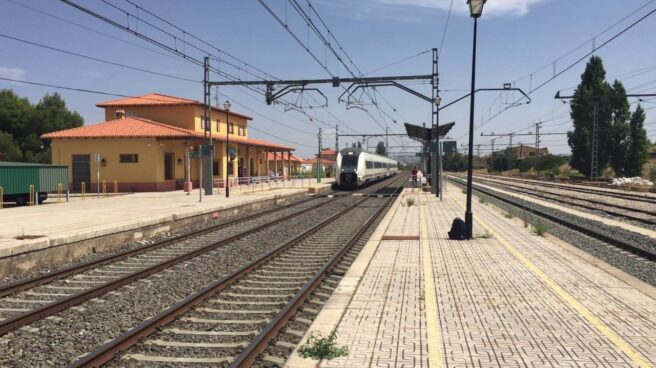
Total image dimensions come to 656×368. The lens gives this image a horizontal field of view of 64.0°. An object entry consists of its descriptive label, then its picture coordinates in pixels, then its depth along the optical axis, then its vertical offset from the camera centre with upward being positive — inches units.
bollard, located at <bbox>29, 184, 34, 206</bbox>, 880.9 -44.2
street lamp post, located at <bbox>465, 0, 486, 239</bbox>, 489.0 +18.3
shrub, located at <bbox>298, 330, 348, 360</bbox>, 181.6 -64.0
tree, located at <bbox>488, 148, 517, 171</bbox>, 4033.0 +57.1
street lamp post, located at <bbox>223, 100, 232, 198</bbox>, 1054.7 +127.6
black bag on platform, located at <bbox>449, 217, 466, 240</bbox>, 484.7 -57.4
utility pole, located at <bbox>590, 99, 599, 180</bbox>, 1713.8 +56.2
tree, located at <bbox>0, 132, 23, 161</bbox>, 1861.5 +76.0
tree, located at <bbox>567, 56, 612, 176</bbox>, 2142.0 +211.9
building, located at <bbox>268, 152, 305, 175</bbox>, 3050.2 +39.5
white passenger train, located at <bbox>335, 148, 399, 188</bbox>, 1550.2 +2.3
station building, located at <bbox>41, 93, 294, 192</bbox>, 1298.0 +53.7
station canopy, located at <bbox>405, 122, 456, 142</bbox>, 1116.3 +89.1
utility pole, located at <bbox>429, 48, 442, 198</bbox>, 989.3 +36.7
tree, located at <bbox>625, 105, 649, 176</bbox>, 2042.3 +69.1
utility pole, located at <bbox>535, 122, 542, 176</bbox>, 2770.4 +158.1
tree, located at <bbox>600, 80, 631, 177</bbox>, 2084.2 +126.0
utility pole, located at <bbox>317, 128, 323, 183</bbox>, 2140.6 -6.6
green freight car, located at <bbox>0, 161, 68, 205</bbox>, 863.1 -17.4
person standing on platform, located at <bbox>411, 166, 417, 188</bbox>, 1523.1 -27.6
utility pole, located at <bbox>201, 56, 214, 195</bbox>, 1011.3 +38.0
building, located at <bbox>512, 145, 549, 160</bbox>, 4918.8 +176.9
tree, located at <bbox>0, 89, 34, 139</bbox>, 1978.3 +206.6
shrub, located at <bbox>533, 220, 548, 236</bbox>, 516.7 -60.3
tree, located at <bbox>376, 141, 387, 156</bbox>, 6387.8 +243.5
